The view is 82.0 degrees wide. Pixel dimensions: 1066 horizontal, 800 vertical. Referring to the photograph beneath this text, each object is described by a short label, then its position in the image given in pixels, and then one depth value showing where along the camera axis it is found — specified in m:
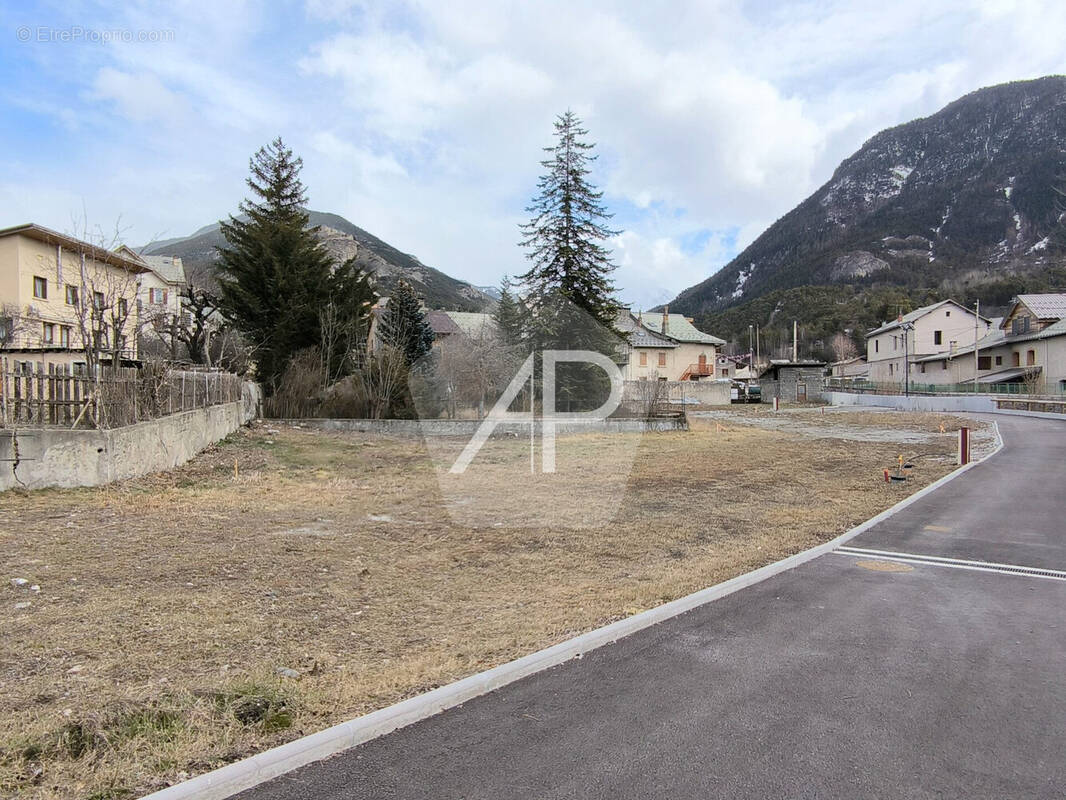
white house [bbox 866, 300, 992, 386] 65.56
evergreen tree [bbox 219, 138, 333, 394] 28.05
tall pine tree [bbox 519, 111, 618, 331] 28.48
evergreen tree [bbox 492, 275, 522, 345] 25.71
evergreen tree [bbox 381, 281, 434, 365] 30.12
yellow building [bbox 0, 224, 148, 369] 28.34
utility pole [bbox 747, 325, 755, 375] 95.44
